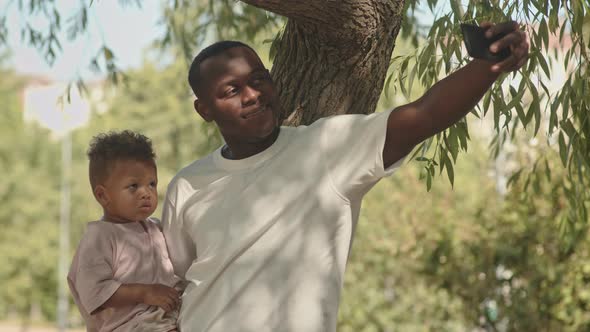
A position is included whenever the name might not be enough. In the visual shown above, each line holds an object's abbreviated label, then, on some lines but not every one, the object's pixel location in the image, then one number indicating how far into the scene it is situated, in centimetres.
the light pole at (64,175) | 3253
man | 242
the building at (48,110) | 3669
